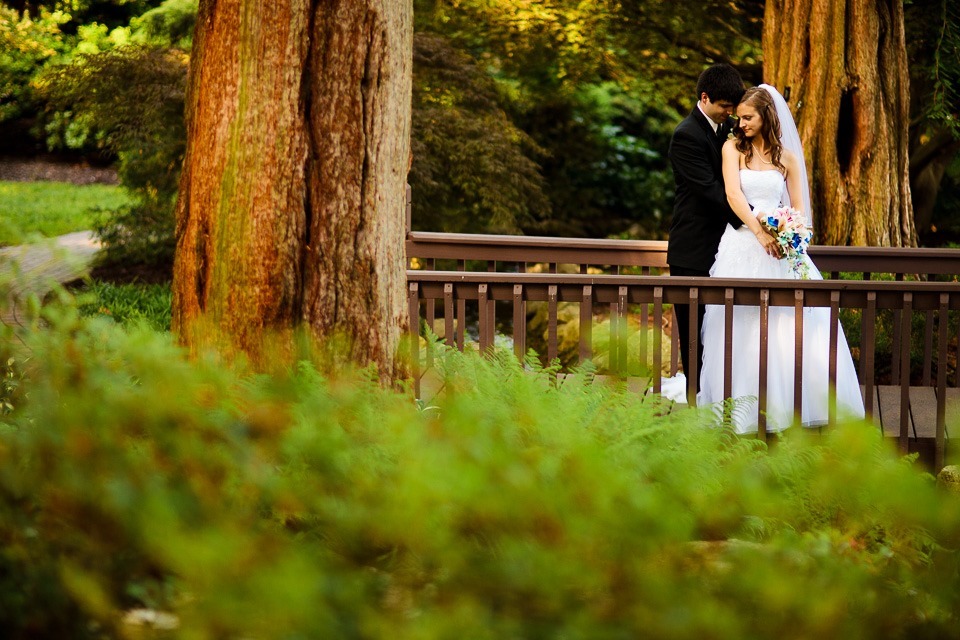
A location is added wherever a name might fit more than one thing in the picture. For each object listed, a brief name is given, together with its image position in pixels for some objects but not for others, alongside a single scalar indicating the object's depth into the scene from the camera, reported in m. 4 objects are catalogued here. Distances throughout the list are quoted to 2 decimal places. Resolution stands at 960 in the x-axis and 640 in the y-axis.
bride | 12.87
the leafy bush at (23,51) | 38.84
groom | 12.87
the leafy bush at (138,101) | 22.70
